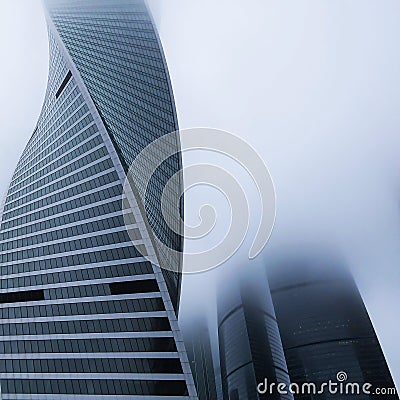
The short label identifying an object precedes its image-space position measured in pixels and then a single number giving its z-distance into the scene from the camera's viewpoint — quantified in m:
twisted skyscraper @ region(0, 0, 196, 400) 61.62
